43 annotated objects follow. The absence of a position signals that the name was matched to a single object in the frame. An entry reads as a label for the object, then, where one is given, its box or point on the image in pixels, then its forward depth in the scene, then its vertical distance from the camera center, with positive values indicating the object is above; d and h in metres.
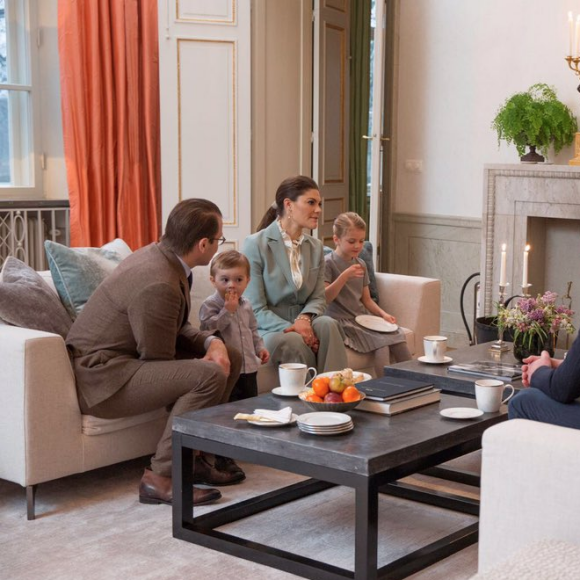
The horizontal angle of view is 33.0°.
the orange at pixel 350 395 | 2.81 -0.68
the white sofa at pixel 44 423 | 3.09 -0.86
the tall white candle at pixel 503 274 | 3.66 -0.44
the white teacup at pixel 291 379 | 3.10 -0.70
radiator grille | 5.58 -0.41
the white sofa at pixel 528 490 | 2.00 -0.70
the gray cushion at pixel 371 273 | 4.60 -0.54
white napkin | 2.74 -0.72
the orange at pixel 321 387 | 2.83 -0.66
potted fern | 5.42 +0.20
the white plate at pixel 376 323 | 4.30 -0.73
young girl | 4.28 -0.63
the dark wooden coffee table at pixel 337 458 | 2.46 -0.80
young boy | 3.64 -0.59
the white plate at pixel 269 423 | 2.72 -0.73
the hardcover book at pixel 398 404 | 2.90 -0.74
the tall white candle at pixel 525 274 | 3.68 -0.43
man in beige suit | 3.15 -0.60
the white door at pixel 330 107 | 6.43 +0.35
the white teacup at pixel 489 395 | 2.97 -0.72
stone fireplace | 5.39 -0.39
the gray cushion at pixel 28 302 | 3.29 -0.49
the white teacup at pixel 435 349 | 3.66 -0.71
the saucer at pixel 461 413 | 2.86 -0.75
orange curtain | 5.73 +0.24
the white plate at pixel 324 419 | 2.66 -0.71
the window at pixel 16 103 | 5.79 +0.32
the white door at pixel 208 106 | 5.83 +0.31
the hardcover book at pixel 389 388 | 2.94 -0.71
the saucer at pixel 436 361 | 3.65 -0.75
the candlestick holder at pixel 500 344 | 3.68 -0.74
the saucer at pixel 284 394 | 3.08 -0.74
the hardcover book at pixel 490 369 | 3.42 -0.75
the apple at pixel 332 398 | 2.81 -0.68
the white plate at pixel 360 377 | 3.11 -0.70
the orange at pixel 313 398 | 2.82 -0.69
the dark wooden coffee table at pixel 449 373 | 3.40 -0.77
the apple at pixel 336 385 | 2.81 -0.65
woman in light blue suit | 4.02 -0.52
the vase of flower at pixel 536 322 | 3.53 -0.59
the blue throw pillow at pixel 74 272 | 3.55 -0.42
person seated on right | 2.48 -0.63
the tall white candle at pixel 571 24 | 5.28 +0.72
